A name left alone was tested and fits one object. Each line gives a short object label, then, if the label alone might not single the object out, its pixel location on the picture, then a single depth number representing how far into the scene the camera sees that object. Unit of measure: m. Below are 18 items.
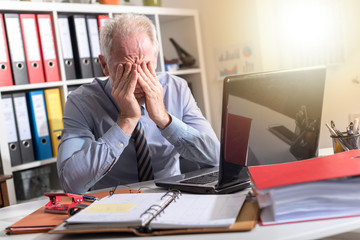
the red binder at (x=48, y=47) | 2.13
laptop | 0.96
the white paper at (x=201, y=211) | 0.78
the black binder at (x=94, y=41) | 2.33
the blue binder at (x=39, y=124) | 2.11
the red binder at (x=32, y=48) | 2.07
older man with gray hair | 1.36
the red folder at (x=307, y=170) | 0.79
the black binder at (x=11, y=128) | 2.02
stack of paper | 0.78
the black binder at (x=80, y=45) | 2.26
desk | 0.72
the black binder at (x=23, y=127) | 2.06
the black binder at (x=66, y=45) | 2.21
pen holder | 1.20
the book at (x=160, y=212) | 0.79
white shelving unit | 2.00
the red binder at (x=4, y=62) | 1.99
